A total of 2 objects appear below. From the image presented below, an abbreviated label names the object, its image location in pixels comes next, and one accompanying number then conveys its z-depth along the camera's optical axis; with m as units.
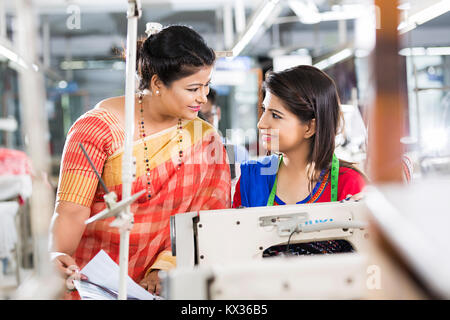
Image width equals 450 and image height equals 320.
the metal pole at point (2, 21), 2.35
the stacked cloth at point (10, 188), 2.96
